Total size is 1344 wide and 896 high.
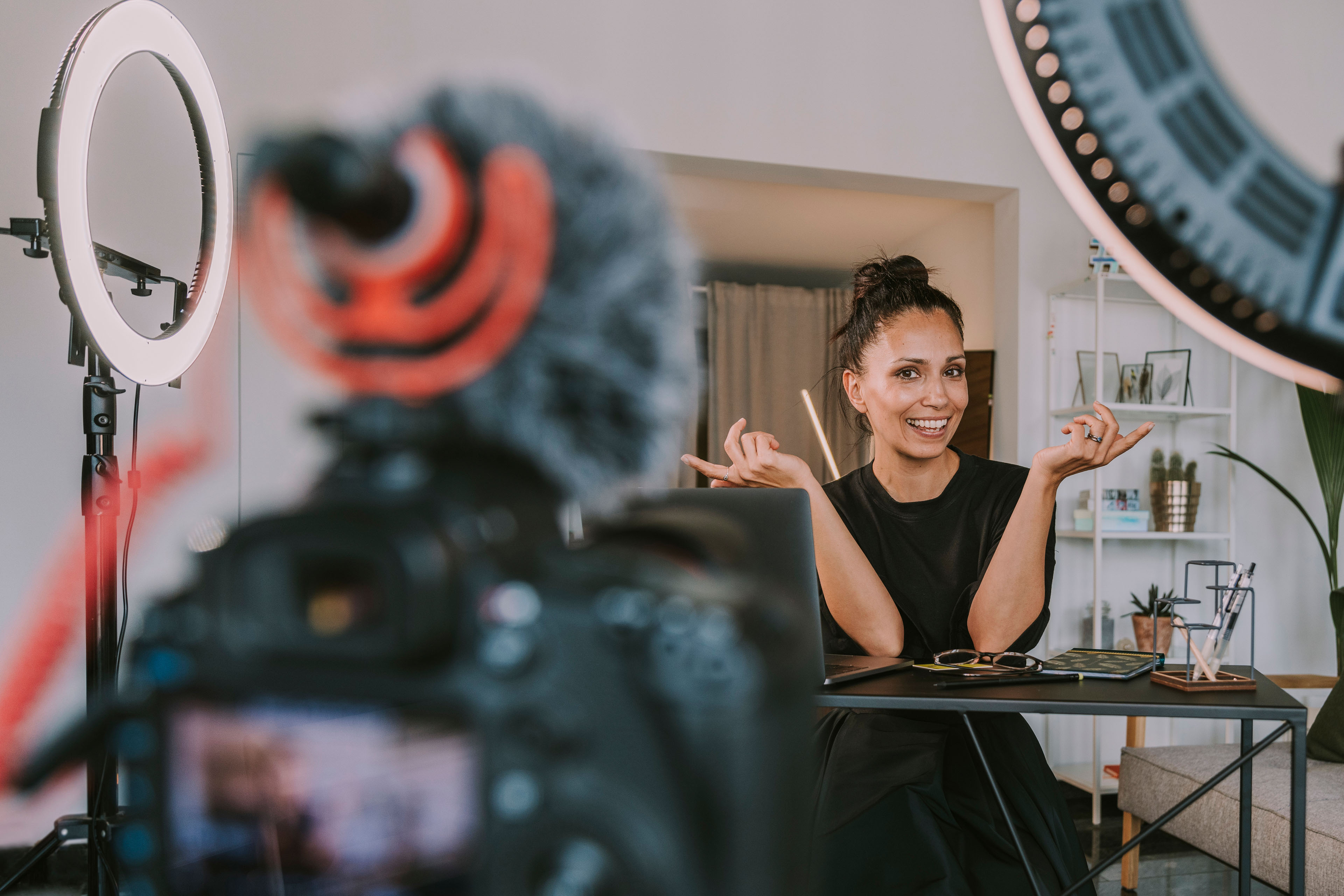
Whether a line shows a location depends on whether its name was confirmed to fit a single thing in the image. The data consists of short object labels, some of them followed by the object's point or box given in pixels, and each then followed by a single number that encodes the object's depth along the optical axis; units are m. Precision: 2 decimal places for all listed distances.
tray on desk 1.12
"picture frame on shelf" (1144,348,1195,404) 2.92
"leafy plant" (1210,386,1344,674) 2.77
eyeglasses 1.19
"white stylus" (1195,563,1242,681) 1.22
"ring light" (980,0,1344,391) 0.23
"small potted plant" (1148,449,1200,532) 2.85
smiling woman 1.17
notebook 1.20
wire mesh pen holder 1.13
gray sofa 1.58
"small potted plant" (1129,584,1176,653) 2.72
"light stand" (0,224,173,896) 1.11
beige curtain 4.96
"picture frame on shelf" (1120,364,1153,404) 2.91
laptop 0.85
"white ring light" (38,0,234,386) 0.65
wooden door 3.21
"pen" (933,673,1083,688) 1.08
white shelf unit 2.90
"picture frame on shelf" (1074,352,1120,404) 2.91
